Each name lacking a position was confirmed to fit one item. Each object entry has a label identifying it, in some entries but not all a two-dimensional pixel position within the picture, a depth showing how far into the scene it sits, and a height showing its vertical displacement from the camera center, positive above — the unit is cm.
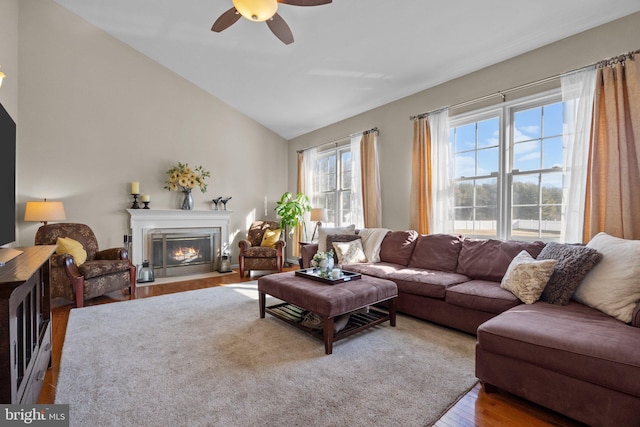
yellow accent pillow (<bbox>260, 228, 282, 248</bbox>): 555 -55
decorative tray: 281 -66
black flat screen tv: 159 +19
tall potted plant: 580 +1
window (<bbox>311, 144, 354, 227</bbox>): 559 +50
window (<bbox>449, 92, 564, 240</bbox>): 315 +46
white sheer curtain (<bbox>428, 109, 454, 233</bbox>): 389 +44
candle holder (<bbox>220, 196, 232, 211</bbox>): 581 +19
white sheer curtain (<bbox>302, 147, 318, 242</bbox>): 619 +68
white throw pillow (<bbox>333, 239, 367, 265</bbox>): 407 -59
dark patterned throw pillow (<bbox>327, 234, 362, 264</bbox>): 432 -42
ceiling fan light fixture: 220 +153
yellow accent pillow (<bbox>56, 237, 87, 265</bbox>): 370 -48
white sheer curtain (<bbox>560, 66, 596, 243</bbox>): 279 +62
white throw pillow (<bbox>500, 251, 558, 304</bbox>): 231 -55
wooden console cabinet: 110 -56
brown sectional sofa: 142 -79
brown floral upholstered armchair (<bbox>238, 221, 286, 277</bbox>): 516 -83
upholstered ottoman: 237 -78
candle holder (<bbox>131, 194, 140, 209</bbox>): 483 +11
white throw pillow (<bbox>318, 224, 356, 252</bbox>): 449 -35
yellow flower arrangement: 515 +55
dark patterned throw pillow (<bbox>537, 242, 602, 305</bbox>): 218 -47
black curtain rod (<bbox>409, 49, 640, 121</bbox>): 262 +133
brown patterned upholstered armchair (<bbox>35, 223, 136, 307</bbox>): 347 -73
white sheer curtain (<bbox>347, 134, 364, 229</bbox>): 507 +42
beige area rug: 163 -112
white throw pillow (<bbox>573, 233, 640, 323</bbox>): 192 -50
